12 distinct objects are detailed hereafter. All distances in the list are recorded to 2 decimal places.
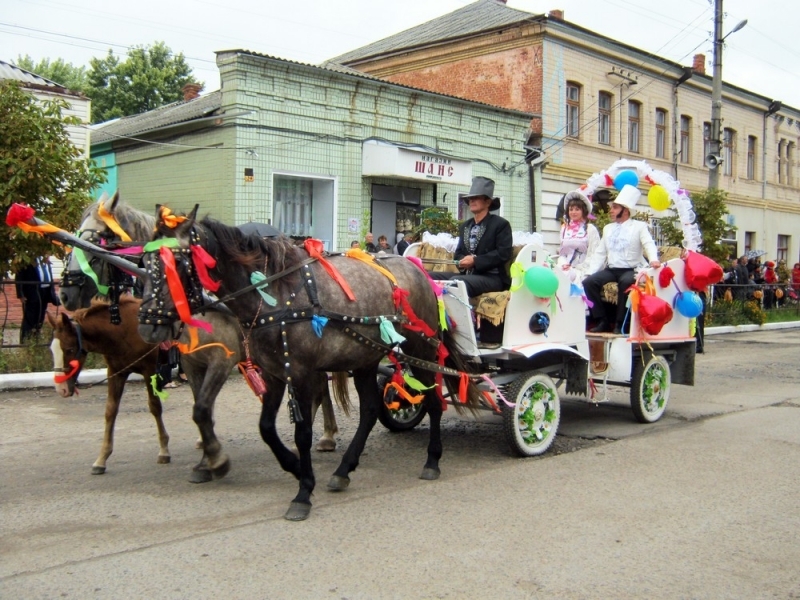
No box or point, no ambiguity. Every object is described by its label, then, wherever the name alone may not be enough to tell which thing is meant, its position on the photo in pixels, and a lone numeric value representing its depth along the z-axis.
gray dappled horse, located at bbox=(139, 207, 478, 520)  5.03
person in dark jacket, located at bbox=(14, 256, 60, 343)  10.94
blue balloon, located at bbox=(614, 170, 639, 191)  9.10
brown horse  6.25
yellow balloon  8.88
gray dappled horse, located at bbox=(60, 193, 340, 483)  5.89
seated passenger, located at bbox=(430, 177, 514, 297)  7.01
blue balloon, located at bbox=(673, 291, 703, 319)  8.70
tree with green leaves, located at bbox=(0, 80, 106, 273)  10.21
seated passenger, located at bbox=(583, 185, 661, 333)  8.57
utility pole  21.39
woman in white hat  8.98
